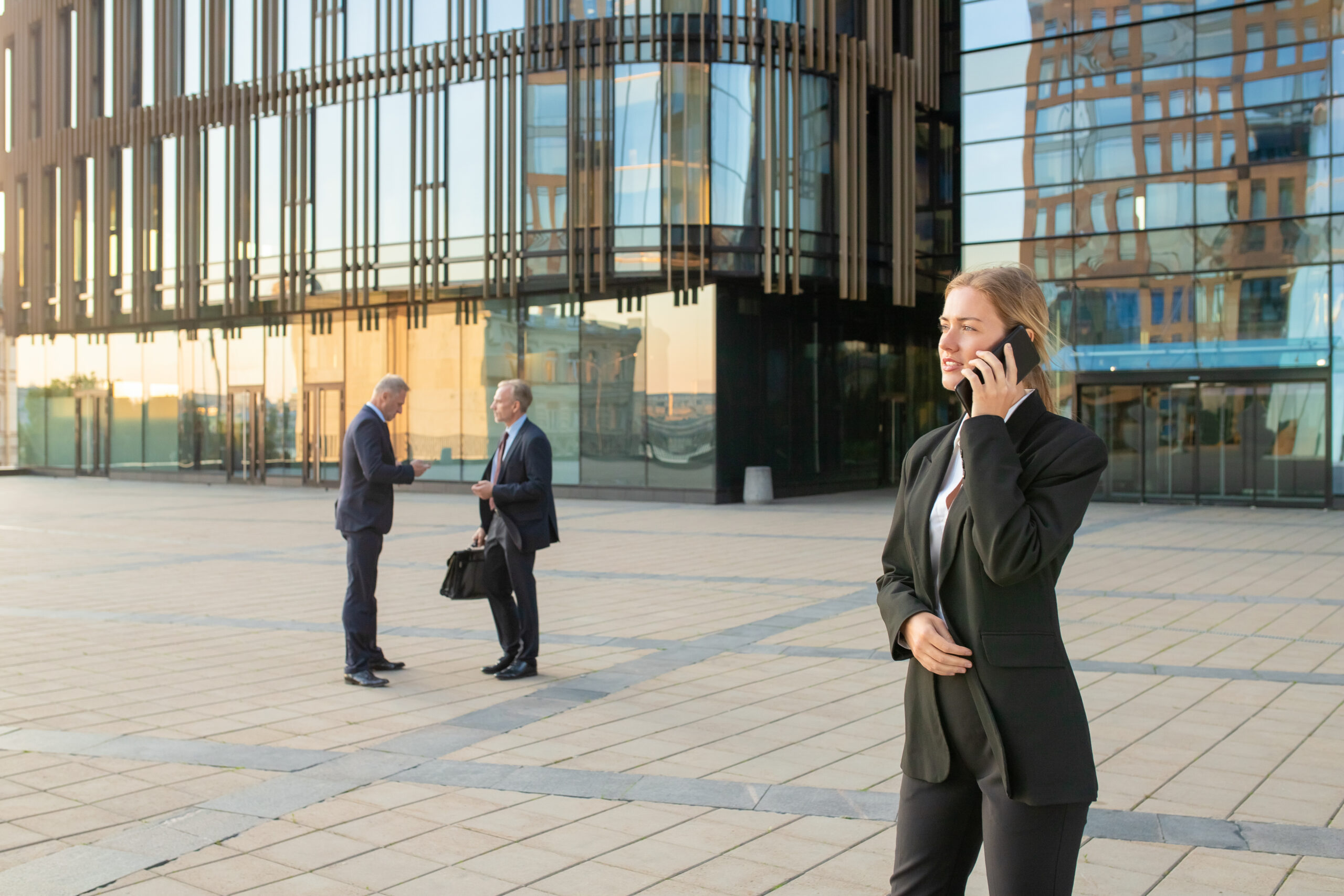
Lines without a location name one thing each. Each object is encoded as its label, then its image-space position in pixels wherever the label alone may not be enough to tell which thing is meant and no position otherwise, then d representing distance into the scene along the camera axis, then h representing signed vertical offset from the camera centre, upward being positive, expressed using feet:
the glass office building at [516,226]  73.10 +12.84
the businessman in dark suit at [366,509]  22.26 -1.91
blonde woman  6.94 -1.38
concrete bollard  73.77 -4.86
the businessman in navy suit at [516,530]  22.66 -2.34
